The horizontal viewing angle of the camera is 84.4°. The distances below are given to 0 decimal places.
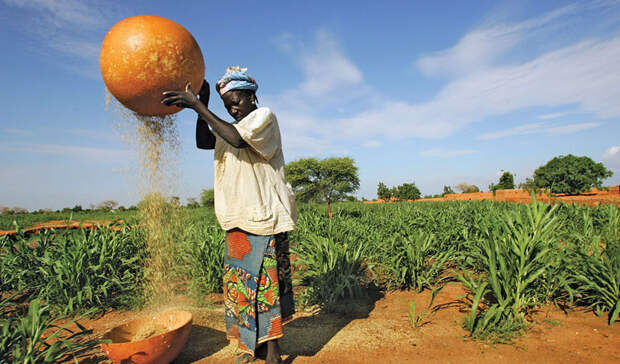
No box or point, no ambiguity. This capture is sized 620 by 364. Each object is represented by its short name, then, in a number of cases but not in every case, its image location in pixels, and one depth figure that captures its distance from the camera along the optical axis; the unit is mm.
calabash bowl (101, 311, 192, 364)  1988
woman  2010
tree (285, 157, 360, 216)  25391
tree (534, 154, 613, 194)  28012
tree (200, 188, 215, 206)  39219
